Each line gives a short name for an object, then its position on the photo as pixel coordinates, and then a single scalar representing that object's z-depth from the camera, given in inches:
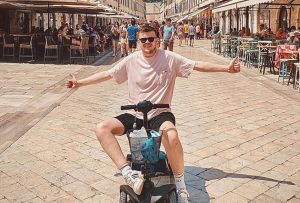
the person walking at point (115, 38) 732.7
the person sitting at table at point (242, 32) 716.0
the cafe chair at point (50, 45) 579.5
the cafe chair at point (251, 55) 528.8
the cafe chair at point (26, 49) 587.2
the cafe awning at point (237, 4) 473.4
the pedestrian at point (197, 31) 1543.6
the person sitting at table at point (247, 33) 690.4
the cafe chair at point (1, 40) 622.3
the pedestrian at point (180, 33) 1149.1
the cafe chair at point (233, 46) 660.7
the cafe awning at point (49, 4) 573.9
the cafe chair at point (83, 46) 578.9
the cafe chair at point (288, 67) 385.1
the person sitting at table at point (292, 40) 458.3
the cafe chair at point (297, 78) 347.4
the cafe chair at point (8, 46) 603.6
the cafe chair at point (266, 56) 468.5
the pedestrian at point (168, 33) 679.1
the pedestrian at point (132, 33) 644.7
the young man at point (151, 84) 119.6
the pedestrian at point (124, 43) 719.1
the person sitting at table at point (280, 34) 589.0
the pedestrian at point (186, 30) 1173.8
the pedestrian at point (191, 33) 1066.3
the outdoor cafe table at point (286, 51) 417.4
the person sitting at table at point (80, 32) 680.2
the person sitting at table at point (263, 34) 600.3
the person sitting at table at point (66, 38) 594.5
